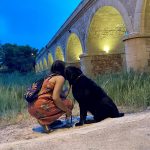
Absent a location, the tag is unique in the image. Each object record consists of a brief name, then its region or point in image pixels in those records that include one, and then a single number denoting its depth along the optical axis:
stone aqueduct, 9.43
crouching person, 3.83
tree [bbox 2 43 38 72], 29.70
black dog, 3.92
